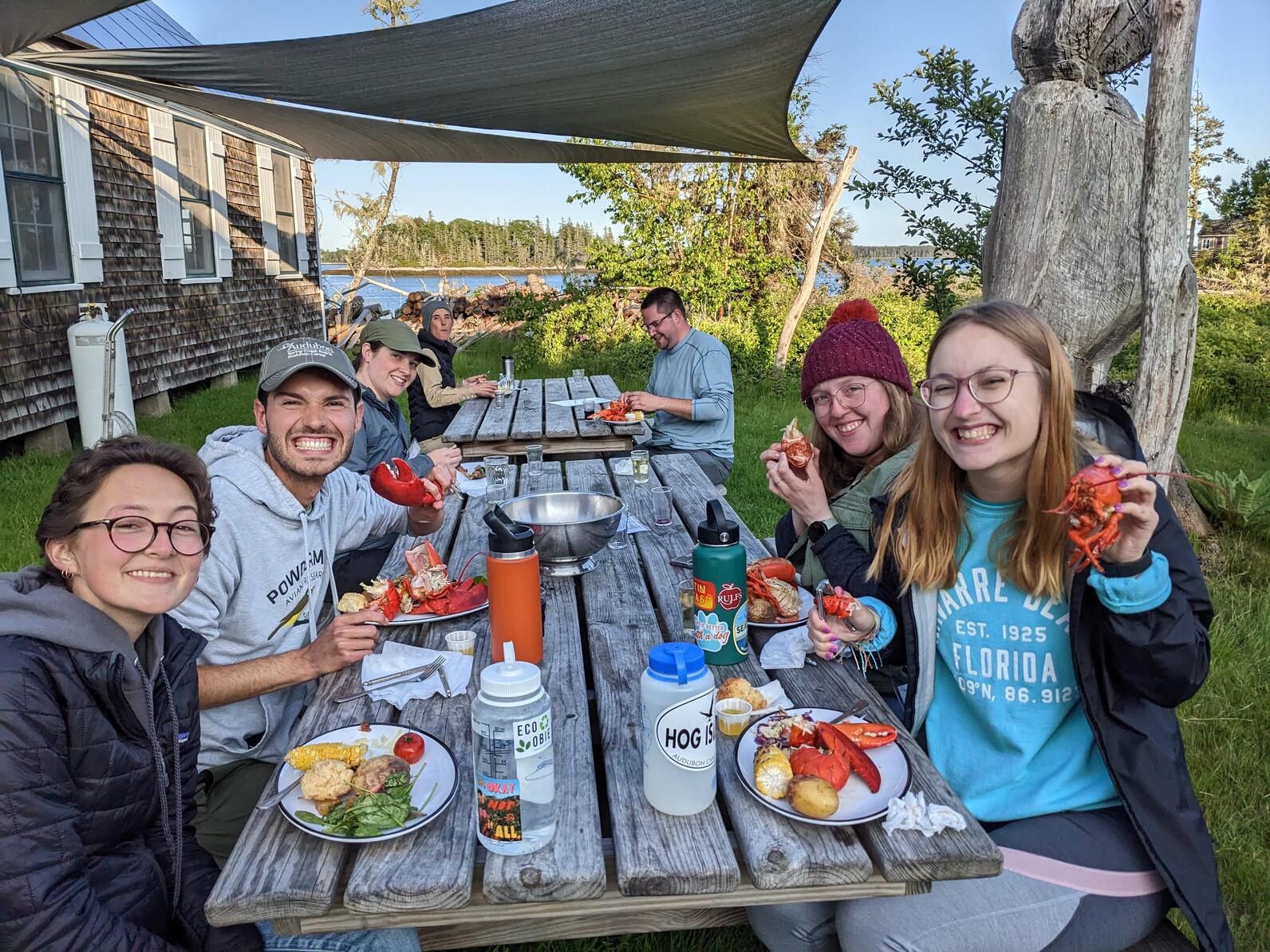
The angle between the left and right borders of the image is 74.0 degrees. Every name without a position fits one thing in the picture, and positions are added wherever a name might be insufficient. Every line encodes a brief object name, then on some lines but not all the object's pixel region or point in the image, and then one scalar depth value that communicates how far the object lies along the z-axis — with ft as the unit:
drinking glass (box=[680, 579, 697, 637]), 7.10
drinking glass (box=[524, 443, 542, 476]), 12.98
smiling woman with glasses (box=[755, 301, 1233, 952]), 5.02
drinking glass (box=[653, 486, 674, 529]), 9.93
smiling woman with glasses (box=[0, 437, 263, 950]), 4.40
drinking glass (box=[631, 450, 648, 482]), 11.70
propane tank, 23.75
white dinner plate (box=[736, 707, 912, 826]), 4.59
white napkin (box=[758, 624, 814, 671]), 6.40
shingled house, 23.13
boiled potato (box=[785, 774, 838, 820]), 4.58
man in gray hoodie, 6.51
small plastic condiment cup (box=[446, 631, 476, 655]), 6.63
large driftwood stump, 11.35
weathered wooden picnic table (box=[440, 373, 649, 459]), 16.49
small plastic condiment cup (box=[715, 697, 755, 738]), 5.49
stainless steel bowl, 8.09
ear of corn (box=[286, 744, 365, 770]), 5.05
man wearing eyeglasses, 17.60
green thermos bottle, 5.82
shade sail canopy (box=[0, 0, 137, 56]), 11.76
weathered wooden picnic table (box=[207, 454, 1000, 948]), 4.18
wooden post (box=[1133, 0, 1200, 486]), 11.07
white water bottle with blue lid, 4.37
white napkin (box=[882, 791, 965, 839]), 4.51
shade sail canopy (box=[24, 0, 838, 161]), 13.46
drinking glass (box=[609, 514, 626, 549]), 9.36
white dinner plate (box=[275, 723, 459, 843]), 4.52
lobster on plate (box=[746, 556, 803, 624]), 7.15
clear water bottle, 4.10
